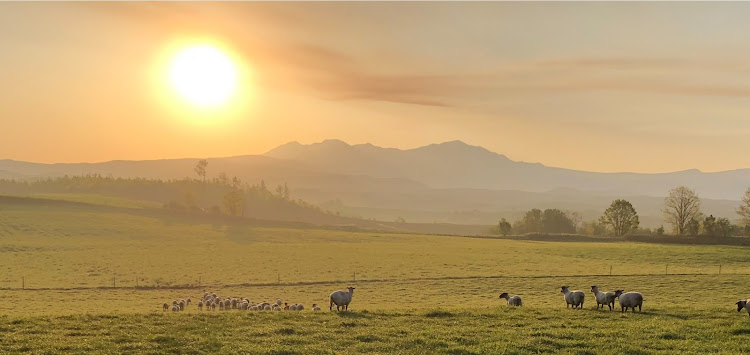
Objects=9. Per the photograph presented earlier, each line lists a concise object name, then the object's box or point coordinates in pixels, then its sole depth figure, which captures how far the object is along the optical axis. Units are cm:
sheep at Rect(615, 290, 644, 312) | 2541
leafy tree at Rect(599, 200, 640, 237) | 11419
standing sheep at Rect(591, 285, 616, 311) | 2647
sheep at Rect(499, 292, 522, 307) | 3039
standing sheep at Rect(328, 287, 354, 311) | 2620
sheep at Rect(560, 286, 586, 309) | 2736
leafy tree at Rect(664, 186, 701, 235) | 10531
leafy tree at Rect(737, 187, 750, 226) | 9288
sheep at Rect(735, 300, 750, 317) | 2213
